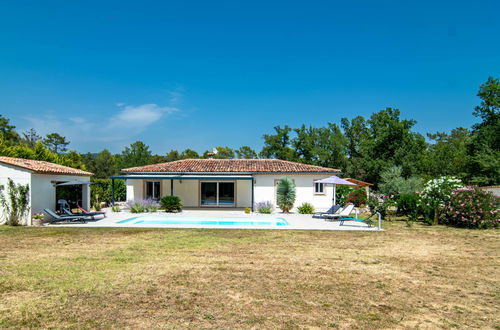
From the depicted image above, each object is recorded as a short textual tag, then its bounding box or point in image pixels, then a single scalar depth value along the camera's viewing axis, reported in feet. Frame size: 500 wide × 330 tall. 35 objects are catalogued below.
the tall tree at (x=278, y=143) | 204.83
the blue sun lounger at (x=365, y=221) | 63.22
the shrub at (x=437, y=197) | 68.00
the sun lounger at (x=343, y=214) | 69.84
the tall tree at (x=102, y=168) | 202.05
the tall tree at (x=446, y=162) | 172.88
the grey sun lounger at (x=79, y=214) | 65.46
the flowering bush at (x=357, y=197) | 105.09
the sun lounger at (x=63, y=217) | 62.47
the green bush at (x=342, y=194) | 106.04
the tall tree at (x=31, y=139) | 208.13
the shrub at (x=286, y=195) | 87.66
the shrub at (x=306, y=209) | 85.66
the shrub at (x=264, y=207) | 84.43
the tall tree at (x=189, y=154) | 258.16
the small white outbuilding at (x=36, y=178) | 60.75
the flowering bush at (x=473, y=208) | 62.03
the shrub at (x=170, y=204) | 83.05
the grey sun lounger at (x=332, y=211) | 74.75
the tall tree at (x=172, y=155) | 256.73
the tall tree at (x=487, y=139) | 136.36
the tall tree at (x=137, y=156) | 220.43
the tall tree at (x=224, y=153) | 263.70
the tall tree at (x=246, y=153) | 242.37
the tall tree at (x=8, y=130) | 186.40
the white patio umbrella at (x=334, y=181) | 76.06
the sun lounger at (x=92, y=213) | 66.44
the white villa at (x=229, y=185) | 93.56
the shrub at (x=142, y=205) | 82.88
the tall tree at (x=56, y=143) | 232.53
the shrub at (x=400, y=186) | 104.27
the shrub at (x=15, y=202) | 60.70
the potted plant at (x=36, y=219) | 61.41
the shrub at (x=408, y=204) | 74.18
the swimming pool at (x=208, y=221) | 65.82
